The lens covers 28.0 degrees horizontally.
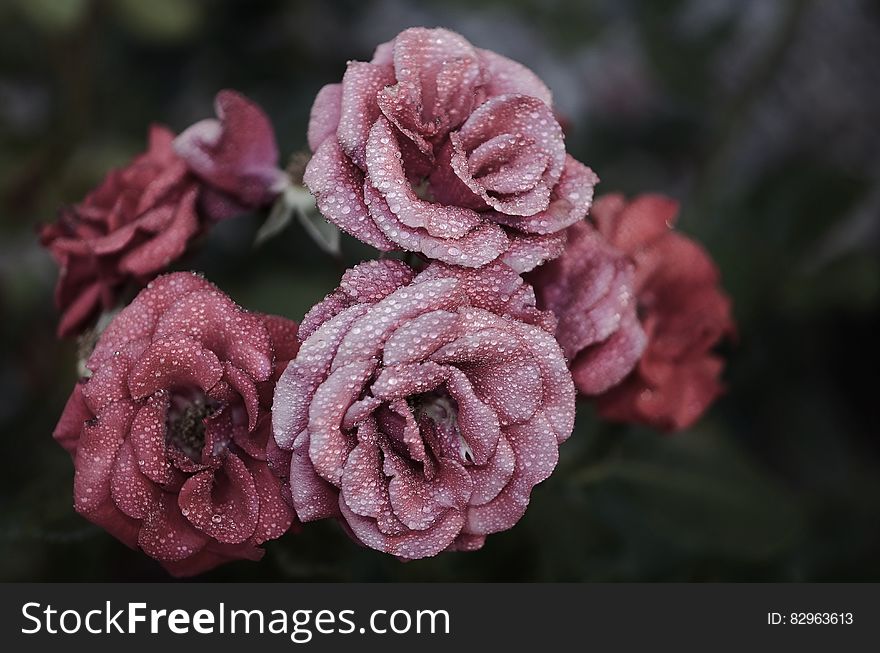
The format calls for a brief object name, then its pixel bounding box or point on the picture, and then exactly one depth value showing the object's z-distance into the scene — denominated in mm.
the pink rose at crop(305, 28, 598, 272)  373
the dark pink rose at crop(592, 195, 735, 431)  433
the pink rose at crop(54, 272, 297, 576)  376
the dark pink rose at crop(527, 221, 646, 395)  408
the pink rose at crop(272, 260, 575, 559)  360
